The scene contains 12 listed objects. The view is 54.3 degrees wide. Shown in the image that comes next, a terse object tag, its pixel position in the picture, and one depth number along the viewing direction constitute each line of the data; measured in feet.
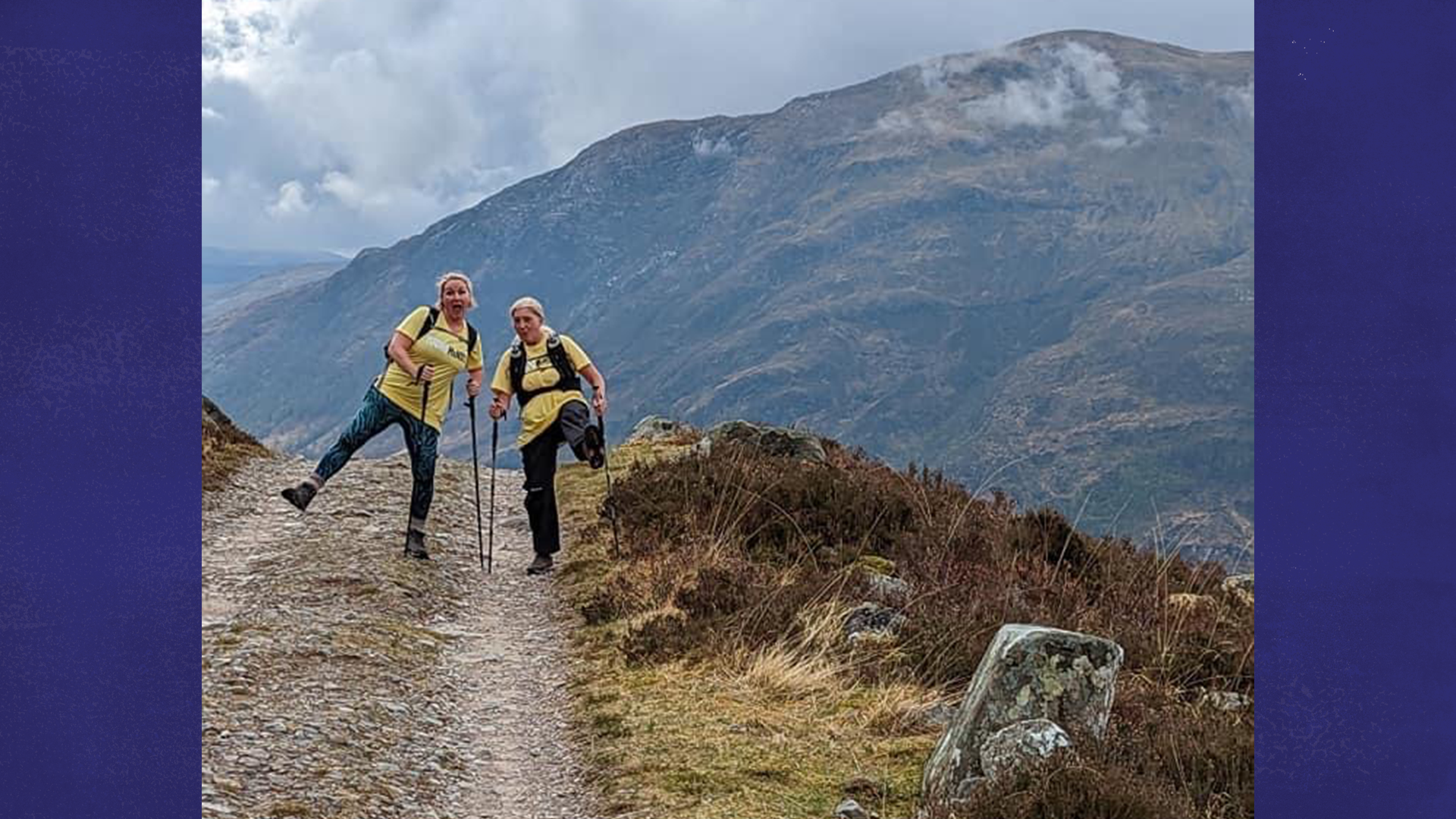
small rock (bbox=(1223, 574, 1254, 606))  41.60
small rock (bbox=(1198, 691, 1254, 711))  25.36
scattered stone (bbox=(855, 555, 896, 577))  35.12
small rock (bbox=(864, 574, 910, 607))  31.17
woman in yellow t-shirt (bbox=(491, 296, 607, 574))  34.37
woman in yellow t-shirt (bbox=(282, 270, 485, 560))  32.58
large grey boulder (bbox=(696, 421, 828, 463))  53.72
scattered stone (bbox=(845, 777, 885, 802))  20.72
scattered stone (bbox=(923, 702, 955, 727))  24.11
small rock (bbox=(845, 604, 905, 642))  28.73
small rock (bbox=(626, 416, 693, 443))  67.05
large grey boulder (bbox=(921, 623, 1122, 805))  19.53
